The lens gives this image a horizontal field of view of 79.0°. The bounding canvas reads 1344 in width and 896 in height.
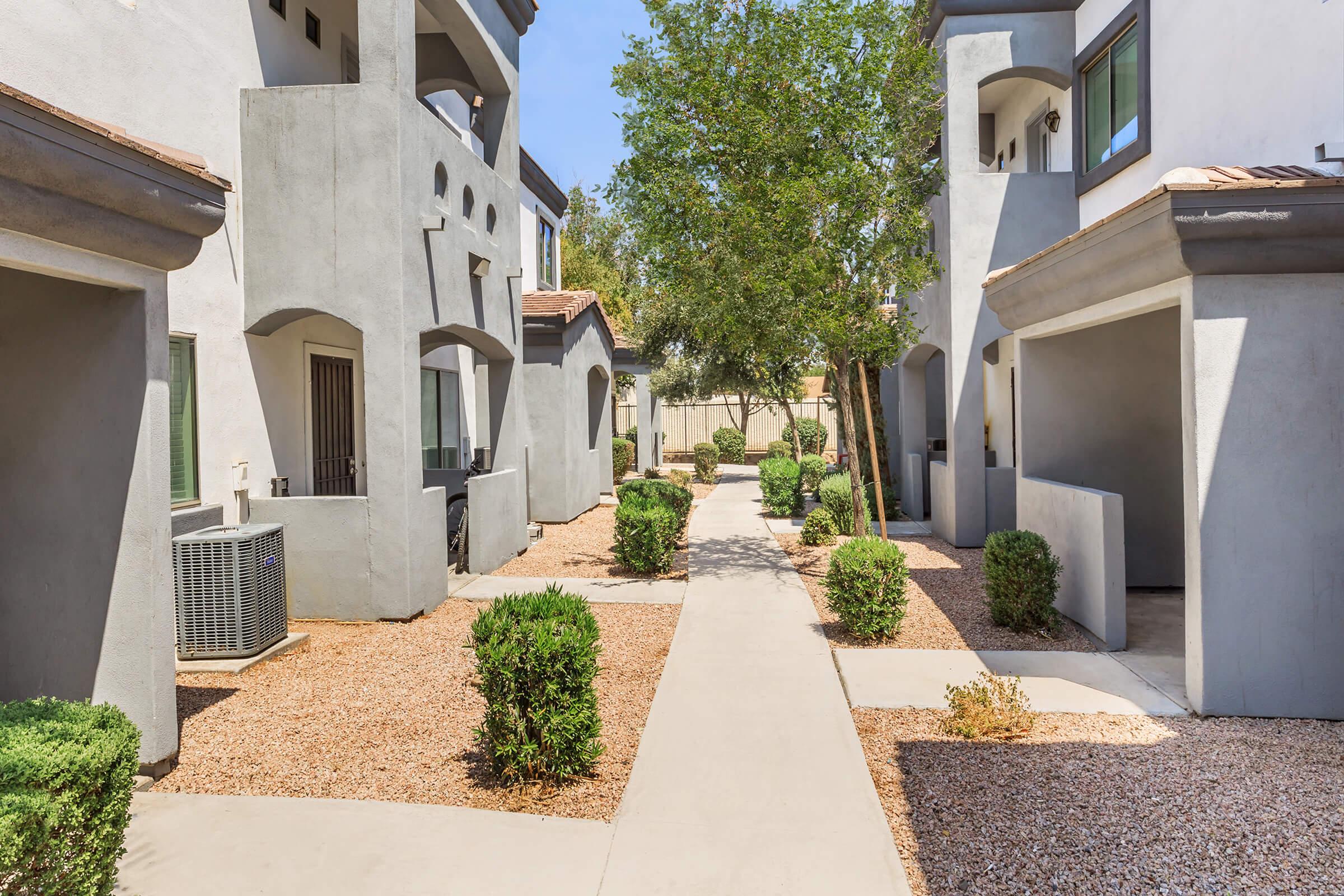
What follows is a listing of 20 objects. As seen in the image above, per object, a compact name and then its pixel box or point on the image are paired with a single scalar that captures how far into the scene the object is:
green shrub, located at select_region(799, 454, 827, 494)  18.83
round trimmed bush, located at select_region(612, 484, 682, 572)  10.69
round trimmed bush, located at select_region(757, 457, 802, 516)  16.44
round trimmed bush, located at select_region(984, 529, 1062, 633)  7.71
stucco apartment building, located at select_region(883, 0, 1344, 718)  5.60
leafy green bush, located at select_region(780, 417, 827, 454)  30.69
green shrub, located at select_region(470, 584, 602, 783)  4.63
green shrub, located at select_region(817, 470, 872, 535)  13.74
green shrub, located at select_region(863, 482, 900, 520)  15.81
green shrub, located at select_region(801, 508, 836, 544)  13.12
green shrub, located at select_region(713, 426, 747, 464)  30.38
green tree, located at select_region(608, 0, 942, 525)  9.66
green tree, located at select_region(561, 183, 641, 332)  33.56
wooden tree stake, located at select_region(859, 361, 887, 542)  10.48
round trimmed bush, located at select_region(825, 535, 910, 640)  7.62
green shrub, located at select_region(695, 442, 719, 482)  24.30
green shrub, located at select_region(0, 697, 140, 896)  2.76
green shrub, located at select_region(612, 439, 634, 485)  23.22
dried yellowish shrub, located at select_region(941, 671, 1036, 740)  5.41
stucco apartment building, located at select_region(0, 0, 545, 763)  4.66
